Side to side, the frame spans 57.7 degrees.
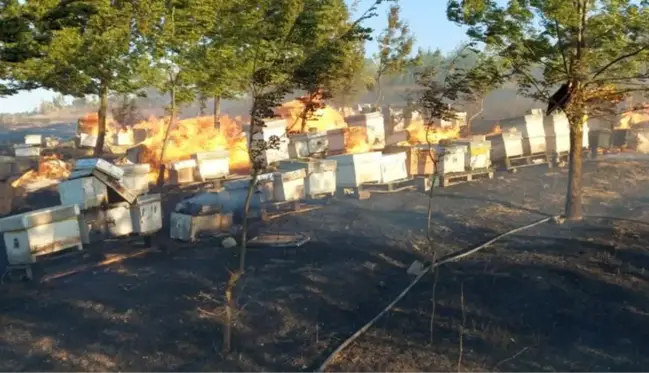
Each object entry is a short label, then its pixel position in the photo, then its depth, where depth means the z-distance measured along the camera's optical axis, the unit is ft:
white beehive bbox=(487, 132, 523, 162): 70.82
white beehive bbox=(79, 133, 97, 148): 103.34
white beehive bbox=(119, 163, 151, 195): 57.40
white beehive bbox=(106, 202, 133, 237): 45.83
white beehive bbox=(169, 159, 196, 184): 68.08
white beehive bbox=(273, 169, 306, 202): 55.06
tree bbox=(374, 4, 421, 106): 125.39
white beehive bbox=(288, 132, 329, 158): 71.26
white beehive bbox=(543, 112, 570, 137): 71.00
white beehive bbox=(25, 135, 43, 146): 105.60
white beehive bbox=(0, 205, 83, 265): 39.91
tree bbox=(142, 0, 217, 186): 65.57
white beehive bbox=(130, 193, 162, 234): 47.09
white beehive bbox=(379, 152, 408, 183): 61.98
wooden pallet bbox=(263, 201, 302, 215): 55.65
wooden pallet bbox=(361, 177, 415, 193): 62.59
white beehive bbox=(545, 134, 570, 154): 72.33
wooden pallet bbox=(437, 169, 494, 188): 65.36
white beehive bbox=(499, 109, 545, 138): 70.79
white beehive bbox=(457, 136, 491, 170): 65.66
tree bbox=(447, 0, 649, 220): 40.24
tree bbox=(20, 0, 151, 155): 56.39
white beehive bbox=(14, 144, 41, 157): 91.66
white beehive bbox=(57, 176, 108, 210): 45.11
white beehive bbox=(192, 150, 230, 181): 68.13
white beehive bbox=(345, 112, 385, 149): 79.25
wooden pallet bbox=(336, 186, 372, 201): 61.05
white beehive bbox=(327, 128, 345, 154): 73.51
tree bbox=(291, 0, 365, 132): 27.84
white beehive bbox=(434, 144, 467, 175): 63.37
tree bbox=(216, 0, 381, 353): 27.66
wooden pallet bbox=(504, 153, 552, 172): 71.82
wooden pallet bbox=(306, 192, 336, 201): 58.08
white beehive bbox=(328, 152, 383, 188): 60.08
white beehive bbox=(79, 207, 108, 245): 44.70
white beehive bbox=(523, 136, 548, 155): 71.72
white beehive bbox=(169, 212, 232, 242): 49.75
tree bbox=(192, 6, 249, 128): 42.34
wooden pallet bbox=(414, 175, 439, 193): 65.36
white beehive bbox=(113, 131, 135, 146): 117.60
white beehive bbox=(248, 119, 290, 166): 70.85
